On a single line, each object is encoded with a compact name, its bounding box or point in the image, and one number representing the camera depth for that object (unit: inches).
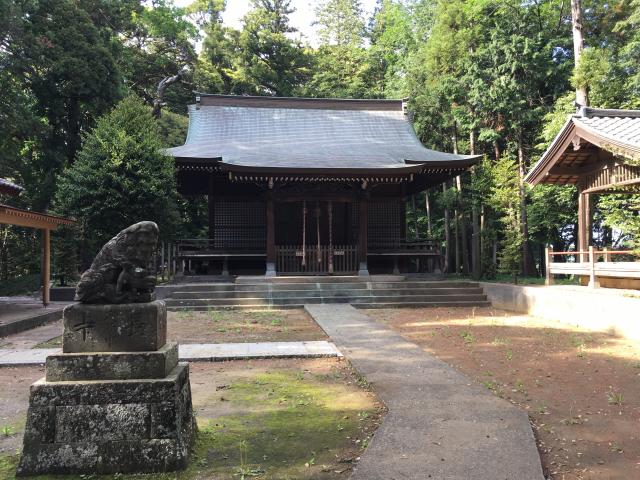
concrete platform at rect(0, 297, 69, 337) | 343.9
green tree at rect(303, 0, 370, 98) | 1206.3
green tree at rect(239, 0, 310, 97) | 1197.1
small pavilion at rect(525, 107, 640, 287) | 367.9
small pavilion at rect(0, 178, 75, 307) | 417.7
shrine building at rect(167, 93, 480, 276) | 575.5
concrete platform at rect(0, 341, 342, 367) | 245.0
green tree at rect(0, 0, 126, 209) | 684.7
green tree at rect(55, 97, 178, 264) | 504.4
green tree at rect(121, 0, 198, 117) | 1139.3
